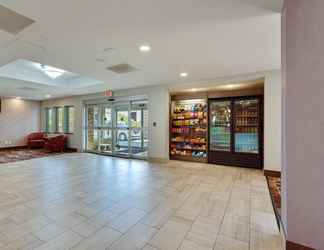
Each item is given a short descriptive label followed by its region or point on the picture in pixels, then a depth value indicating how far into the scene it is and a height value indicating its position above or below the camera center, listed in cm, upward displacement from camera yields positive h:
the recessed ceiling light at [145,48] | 300 +136
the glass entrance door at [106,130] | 740 -21
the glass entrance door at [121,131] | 696 -23
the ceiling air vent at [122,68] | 402 +138
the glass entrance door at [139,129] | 656 -15
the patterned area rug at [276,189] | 281 -126
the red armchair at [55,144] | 793 -84
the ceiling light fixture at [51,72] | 520 +168
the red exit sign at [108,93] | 695 +129
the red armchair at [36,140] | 881 -74
